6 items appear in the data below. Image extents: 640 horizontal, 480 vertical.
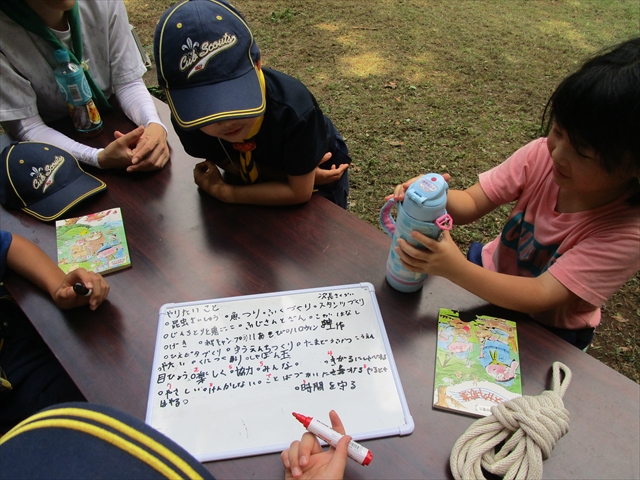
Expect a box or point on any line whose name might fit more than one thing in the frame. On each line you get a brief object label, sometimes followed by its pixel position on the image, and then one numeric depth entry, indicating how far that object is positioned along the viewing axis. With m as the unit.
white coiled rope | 0.64
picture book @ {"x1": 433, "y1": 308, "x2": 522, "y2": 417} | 0.76
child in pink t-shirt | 0.75
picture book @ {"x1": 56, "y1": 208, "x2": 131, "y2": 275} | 1.03
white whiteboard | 0.73
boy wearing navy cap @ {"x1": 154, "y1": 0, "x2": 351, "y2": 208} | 0.95
